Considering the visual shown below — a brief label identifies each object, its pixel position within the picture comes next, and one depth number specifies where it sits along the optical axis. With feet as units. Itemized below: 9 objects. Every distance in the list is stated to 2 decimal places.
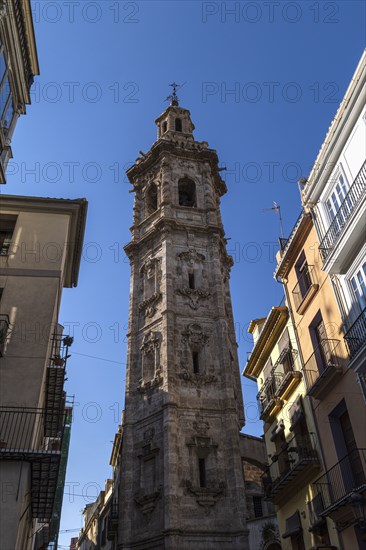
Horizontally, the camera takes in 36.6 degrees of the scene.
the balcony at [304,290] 56.34
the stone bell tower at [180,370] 80.94
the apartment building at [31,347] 41.45
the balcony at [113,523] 90.66
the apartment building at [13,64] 43.32
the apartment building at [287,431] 52.44
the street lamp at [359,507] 39.73
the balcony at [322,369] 48.21
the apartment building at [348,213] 44.55
